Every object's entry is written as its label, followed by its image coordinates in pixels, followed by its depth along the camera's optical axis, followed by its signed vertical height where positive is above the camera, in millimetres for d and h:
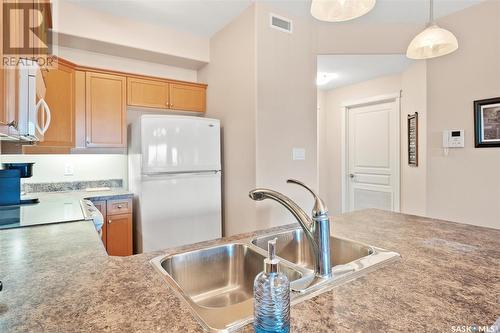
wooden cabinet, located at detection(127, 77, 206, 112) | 2842 +803
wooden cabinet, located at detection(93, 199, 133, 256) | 2424 -543
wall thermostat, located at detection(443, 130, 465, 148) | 2561 +257
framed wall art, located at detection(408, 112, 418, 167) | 3184 +313
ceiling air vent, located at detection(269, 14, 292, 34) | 2512 +1360
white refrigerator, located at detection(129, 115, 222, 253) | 2383 -127
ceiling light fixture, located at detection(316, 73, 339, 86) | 3811 +1295
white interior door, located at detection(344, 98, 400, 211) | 3809 +147
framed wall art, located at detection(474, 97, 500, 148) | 2328 +374
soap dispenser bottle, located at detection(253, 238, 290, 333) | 503 -261
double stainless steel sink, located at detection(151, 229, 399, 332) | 796 -363
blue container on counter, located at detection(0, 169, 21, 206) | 1844 -141
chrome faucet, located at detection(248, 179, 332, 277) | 812 -193
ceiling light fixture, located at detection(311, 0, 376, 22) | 1226 +730
